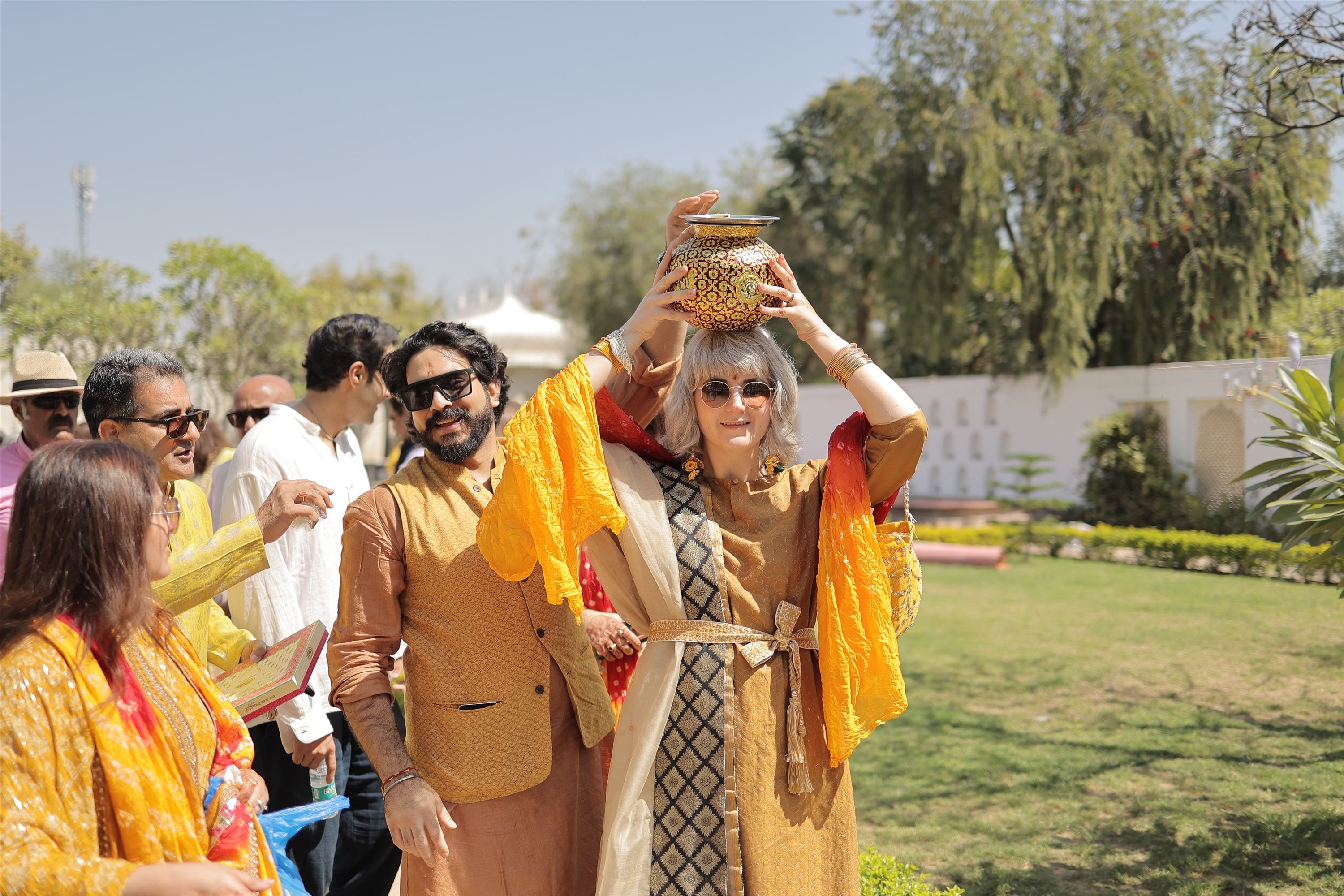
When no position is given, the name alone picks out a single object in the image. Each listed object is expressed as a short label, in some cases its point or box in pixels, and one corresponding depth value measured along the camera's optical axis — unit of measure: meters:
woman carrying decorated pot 2.38
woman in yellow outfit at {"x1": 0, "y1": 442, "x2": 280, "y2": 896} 1.60
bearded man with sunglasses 2.44
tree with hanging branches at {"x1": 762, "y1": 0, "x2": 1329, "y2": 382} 18.72
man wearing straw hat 3.89
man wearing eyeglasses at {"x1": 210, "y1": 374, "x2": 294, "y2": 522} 5.12
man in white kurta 3.44
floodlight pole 18.12
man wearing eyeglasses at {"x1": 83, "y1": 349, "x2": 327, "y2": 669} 2.63
